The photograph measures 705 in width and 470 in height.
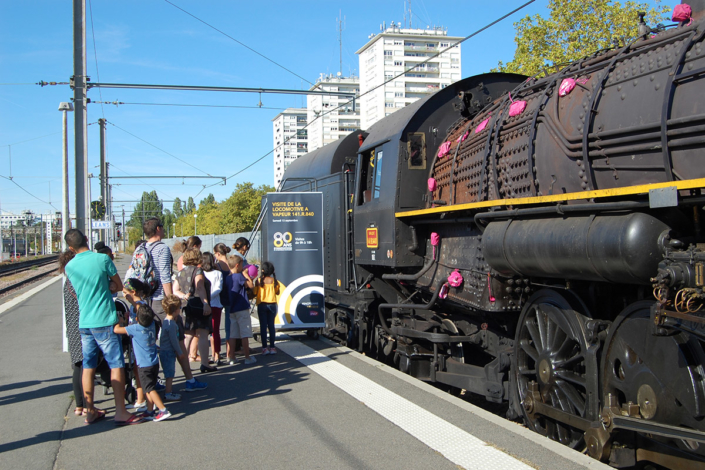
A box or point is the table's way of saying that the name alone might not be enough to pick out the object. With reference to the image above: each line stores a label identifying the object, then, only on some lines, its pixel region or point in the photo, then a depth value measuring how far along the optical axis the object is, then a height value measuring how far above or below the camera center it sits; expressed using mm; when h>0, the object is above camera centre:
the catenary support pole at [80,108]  10141 +2632
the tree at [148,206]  76975 +5226
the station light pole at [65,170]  12856 +2260
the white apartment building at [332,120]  109750 +22931
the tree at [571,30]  14852 +5512
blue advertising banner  9352 -318
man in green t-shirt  5223 -734
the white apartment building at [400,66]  96562 +30573
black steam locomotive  3479 -103
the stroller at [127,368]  5922 -1351
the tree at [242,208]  52531 +2770
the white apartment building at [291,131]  120375 +23680
